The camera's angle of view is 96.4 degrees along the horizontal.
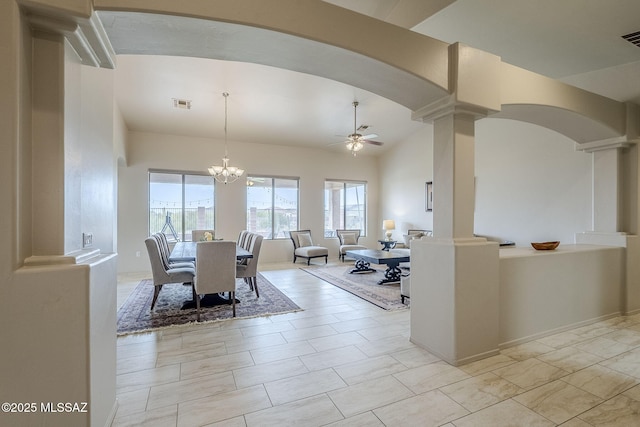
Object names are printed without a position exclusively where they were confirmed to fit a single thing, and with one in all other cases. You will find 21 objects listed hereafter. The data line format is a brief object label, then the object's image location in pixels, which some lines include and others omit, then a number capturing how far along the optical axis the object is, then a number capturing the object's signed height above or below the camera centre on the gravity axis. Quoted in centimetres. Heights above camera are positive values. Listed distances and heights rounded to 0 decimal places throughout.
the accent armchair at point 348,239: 804 -80
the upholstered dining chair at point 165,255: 417 -69
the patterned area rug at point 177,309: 340 -133
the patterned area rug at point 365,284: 427 -136
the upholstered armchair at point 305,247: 739 -96
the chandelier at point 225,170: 545 +80
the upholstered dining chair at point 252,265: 432 -82
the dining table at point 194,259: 388 -66
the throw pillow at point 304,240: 781 -79
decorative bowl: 332 -41
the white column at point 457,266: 246 -49
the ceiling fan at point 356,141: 534 +133
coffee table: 527 -92
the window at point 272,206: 777 +15
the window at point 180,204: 683 +18
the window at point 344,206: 879 +17
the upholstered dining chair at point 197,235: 598 -50
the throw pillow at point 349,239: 824 -80
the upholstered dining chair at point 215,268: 351 -71
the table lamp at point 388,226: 809 -42
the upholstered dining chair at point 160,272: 363 -82
